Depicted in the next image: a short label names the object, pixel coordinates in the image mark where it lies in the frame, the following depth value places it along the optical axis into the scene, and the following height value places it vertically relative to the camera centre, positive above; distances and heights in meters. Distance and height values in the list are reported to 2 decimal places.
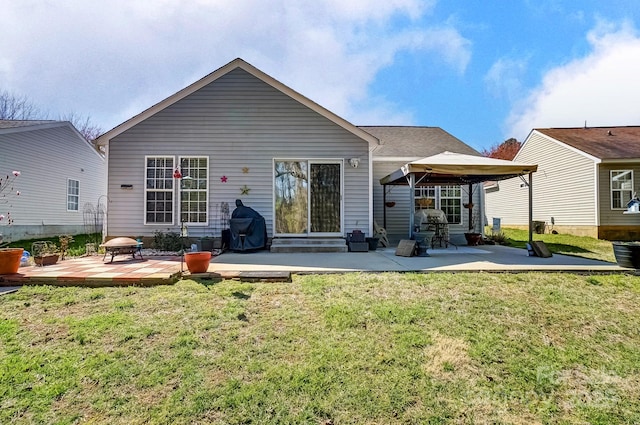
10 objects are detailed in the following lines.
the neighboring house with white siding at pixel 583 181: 12.95 +1.60
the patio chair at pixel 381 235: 9.92 -0.51
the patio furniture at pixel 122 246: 6.27 -0.51
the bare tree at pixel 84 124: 30.69 +9.10
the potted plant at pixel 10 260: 4.97 -0.61
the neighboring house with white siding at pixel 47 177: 11.80 +1.84
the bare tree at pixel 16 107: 26.45 +9.36
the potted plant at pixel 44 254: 5.88 -0.63
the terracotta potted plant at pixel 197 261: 5.07 -0.66
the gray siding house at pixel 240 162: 9.16 +1.61
